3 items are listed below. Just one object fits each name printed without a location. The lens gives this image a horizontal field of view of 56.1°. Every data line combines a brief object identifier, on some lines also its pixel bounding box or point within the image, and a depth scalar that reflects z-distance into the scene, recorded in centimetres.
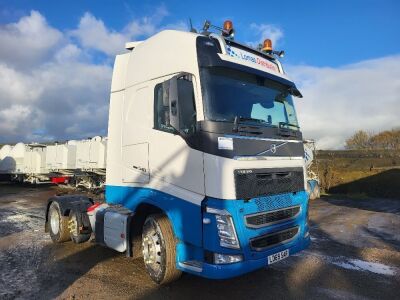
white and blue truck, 473
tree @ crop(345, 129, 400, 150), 9065
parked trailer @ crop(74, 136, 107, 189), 1600
